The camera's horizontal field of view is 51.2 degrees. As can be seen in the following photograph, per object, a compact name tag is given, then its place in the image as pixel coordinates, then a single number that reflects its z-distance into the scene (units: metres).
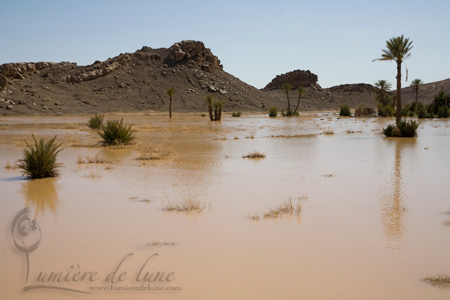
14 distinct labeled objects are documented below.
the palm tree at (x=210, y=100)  48.16
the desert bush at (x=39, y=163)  11.67
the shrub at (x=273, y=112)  63.03
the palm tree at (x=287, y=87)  76.12
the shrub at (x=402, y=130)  25.42
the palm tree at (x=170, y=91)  61.81
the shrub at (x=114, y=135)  20.34
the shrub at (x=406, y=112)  57.53
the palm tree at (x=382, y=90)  64.62
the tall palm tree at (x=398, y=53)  28.27
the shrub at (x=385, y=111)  57.98
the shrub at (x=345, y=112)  65.19
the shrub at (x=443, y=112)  55.59
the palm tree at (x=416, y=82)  82.56
